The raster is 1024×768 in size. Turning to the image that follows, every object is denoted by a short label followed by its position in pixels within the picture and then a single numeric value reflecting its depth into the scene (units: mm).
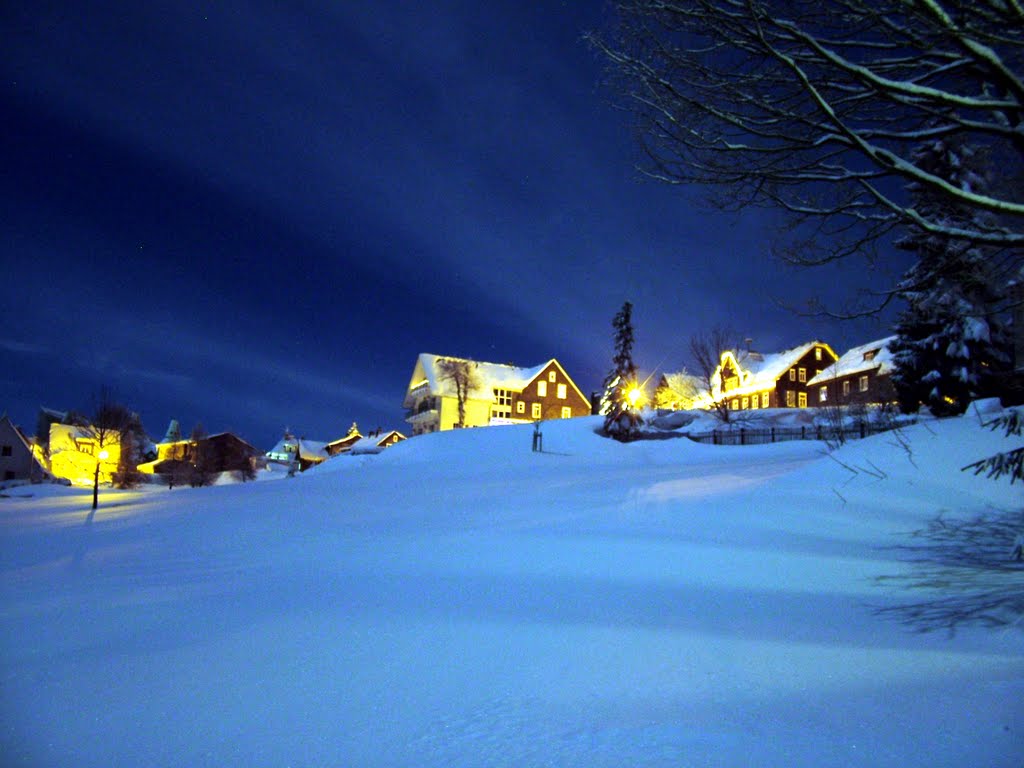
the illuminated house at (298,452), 92375
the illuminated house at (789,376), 55969
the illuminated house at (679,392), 56188
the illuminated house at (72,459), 65250
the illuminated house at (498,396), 61094
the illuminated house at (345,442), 93000
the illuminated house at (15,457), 53656
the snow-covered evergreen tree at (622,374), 42281
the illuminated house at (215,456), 63469
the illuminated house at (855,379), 41469
